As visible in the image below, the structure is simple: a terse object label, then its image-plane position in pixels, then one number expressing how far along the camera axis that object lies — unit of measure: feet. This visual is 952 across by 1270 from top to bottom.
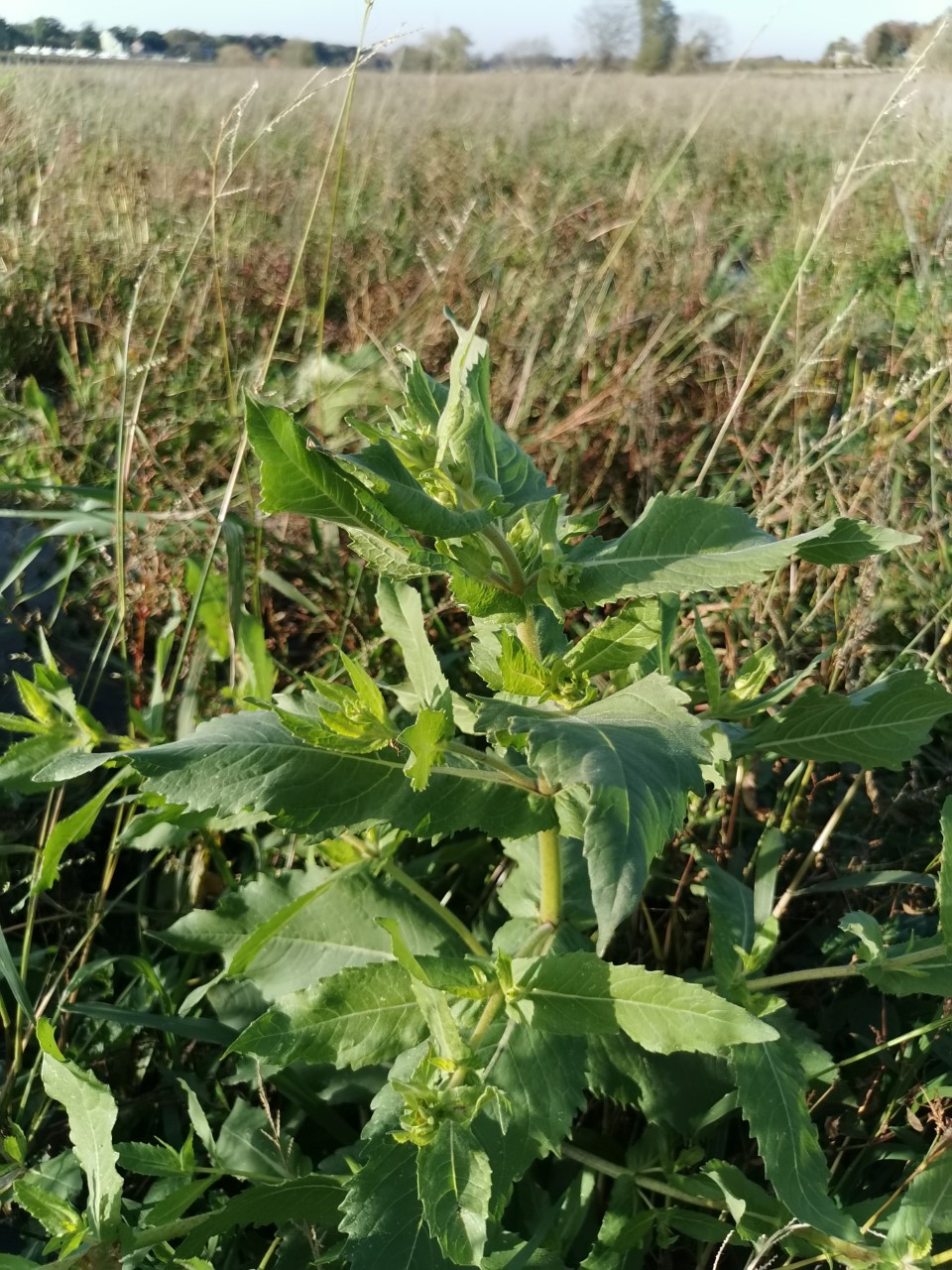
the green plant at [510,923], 0.98
